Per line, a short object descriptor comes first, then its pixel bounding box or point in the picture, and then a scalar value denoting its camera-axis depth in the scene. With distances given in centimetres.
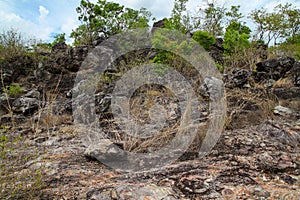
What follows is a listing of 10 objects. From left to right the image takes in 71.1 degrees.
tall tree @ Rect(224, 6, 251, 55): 564
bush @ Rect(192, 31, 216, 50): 573
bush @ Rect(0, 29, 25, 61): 573
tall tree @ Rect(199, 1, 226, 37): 836
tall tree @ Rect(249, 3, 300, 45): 823
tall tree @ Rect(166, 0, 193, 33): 666
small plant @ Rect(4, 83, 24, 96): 445
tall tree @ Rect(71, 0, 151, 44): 676
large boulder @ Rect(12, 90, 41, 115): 386
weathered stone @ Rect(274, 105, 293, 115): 270
